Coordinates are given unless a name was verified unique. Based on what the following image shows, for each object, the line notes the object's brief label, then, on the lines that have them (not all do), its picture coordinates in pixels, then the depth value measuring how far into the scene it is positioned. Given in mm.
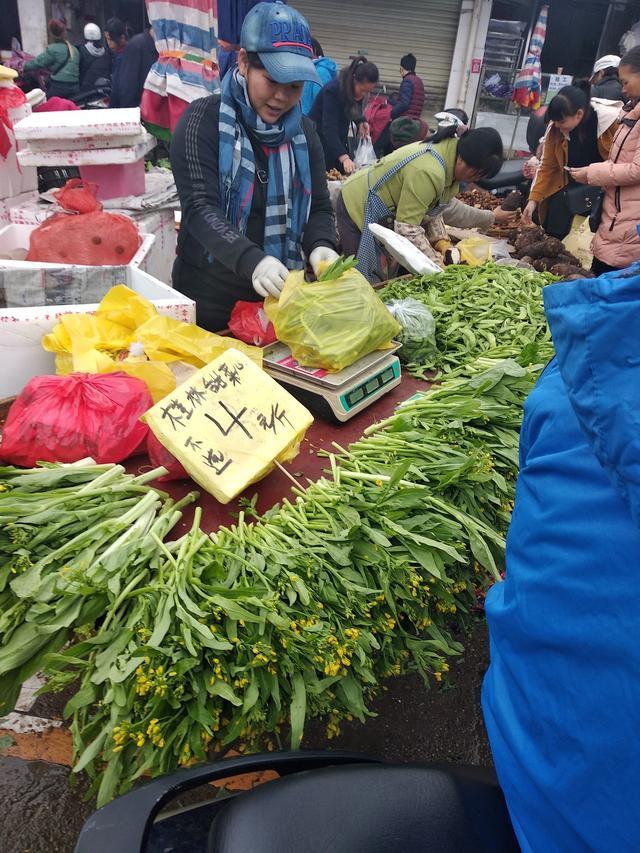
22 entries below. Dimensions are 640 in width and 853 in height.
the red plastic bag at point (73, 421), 1646
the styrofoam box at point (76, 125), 3510
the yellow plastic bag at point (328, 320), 2080
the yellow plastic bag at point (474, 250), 4207
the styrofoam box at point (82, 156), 3676
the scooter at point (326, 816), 993
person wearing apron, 3669
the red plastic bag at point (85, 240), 2896
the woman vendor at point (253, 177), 2262
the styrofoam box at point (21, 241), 3045
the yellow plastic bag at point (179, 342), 2018
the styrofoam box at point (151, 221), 3768
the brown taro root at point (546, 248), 5535
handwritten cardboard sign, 1576
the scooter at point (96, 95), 8133
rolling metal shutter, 13758
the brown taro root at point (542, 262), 5019
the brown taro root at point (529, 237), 5742
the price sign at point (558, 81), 11039
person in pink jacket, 4316
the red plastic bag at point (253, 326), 2393
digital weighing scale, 2029
